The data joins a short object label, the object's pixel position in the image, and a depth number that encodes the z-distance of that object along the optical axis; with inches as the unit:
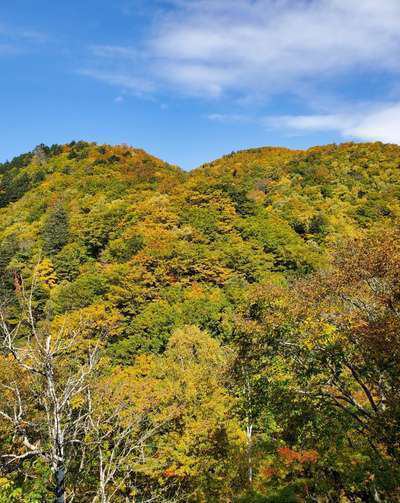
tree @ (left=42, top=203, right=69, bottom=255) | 2319.1
